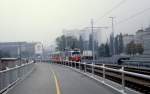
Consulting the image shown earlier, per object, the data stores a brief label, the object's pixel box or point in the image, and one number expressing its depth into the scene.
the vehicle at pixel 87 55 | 83.41
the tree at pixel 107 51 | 79.82
